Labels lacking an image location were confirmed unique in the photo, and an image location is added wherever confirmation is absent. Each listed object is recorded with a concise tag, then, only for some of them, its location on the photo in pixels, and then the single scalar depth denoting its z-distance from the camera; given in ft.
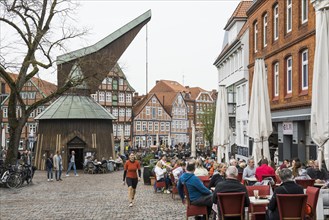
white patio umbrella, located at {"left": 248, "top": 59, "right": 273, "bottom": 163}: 50.78
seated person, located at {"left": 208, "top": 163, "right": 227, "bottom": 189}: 40.13
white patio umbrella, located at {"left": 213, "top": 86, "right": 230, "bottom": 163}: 69.62
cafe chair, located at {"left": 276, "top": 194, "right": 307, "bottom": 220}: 27.02
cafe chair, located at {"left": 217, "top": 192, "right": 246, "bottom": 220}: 28.73
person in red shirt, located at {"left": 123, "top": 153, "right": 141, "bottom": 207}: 51.75
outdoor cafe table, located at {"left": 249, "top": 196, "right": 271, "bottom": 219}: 31.32
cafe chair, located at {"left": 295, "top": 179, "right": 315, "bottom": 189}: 39.92
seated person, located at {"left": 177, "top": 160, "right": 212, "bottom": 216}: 34.45
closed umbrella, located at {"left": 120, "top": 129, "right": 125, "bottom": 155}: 143.76
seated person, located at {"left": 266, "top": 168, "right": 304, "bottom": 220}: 27.35
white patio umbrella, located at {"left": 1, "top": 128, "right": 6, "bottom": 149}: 96.78
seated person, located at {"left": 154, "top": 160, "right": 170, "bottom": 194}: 64.95
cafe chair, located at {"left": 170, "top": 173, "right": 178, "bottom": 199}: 57.13
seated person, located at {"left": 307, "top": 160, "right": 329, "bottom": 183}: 43.62
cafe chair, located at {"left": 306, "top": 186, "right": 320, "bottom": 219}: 28.84
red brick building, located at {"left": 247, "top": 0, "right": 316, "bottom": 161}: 73.41
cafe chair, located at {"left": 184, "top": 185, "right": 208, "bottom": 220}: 34.68
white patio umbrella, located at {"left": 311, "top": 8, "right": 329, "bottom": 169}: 32.30
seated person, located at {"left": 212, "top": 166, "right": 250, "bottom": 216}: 28.99
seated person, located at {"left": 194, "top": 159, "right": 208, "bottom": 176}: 53.06
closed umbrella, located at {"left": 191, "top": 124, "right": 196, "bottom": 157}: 113.29
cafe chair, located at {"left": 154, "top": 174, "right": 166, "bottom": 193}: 65.51
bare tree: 80.33
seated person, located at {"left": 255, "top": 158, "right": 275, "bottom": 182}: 46.32
